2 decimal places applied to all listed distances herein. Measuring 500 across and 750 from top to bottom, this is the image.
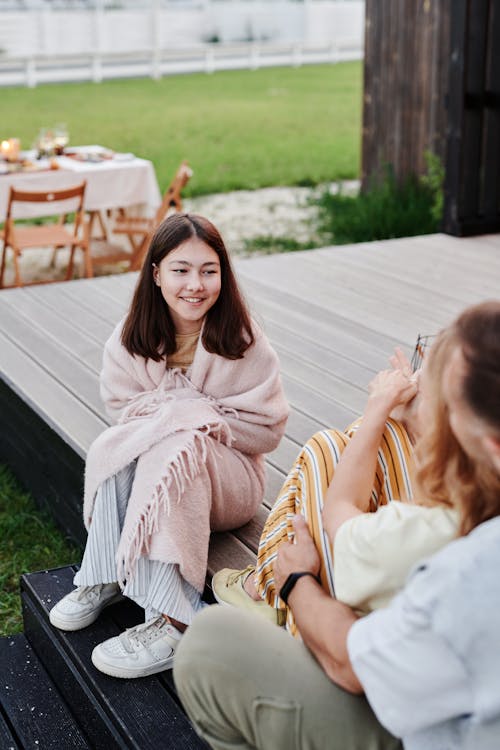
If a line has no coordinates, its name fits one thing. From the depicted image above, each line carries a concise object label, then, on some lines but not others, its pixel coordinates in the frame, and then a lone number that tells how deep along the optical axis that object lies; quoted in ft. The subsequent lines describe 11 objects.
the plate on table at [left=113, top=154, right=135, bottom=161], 21.34
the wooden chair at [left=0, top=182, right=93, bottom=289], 18.78
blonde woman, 3.78
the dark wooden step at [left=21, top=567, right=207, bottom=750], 6.07
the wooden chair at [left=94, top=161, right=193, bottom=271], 19.92
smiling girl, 6.67
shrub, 22.59
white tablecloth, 19.52
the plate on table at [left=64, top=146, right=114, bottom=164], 21.33
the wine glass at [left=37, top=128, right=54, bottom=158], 21.49
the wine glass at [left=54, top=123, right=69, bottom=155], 21.86
